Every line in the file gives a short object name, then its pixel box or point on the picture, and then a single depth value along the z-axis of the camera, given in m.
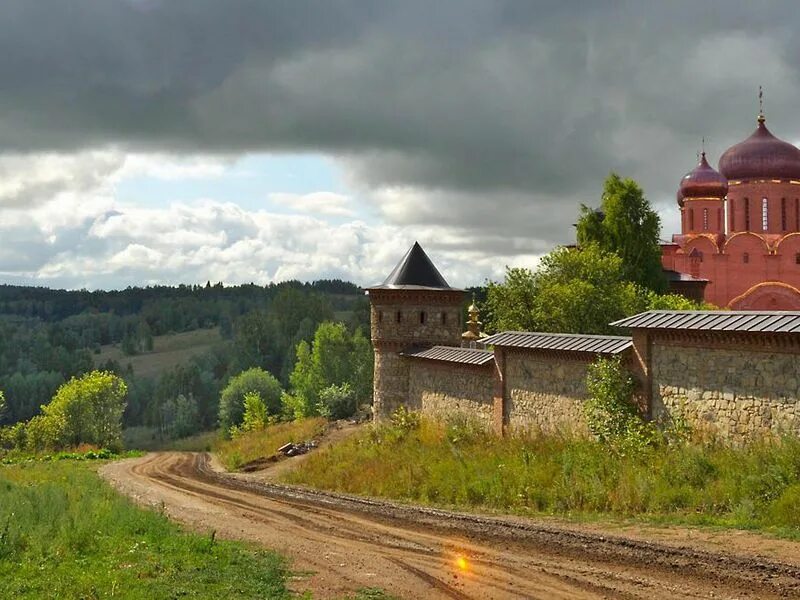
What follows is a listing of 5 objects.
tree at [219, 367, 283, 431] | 65.38
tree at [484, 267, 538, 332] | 33.16
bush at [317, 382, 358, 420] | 43.59
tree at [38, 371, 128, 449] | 57.56
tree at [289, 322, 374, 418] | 55.44
